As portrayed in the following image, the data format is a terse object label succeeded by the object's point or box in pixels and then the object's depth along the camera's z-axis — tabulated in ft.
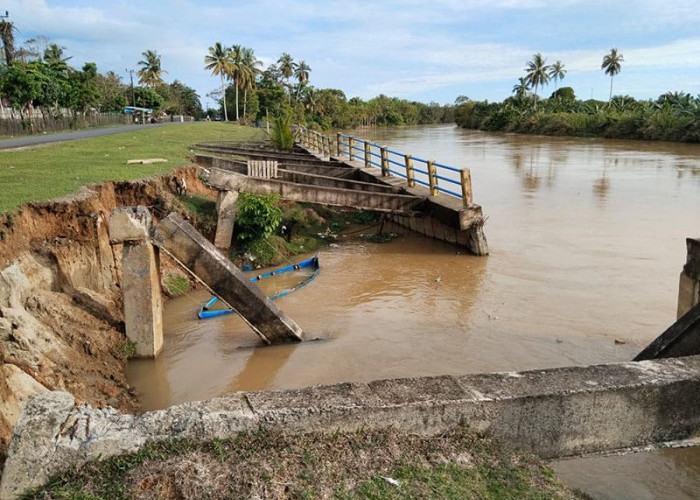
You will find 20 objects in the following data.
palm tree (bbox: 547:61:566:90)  301.43
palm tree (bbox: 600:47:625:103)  255.09
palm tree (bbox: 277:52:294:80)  273.75
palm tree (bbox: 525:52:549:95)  254.06
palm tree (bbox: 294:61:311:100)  275.80
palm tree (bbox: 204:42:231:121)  208.13
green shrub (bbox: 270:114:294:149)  72.90
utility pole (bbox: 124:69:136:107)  218.79
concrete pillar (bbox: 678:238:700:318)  17.69
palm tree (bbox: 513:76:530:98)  257.63
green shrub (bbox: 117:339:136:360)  20.94
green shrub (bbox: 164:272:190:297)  28.86
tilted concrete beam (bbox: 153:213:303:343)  20.81
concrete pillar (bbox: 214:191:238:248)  34.73
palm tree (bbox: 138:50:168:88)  246.27
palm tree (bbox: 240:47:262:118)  217.77
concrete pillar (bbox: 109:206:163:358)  20.21
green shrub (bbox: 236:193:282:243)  35.19
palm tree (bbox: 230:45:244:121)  211.82
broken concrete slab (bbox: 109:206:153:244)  20.13
